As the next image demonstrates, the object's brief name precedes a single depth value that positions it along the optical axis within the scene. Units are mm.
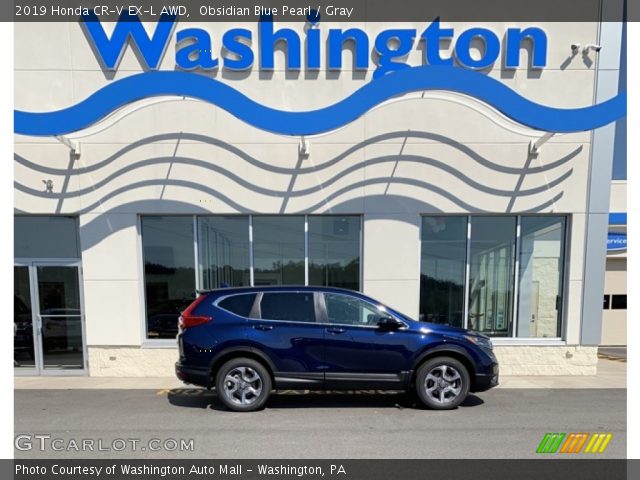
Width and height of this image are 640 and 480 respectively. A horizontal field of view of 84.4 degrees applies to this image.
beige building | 7391
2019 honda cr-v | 5180
